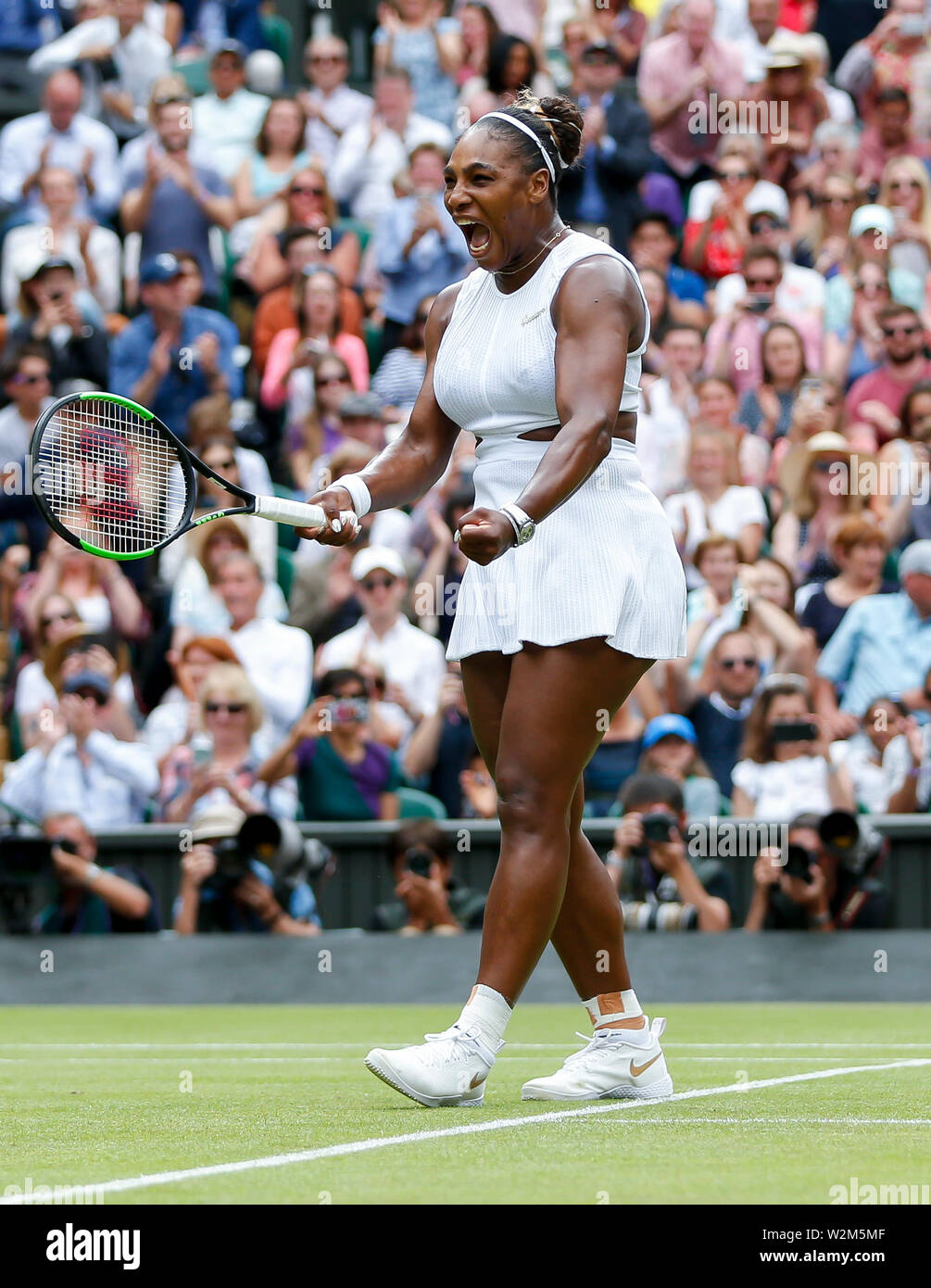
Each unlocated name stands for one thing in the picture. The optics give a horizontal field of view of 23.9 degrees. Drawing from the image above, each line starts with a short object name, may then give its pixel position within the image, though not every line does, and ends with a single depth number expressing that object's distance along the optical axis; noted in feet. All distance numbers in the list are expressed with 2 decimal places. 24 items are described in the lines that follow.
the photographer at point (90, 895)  31.86
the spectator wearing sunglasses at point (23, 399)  39.29
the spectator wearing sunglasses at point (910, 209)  40.65
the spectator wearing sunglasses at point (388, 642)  34.47
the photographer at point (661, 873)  29.91
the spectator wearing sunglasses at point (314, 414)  38.93
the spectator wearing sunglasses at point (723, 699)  32.91
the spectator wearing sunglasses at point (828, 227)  41.42
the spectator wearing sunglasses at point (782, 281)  40.01
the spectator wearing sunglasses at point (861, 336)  39.52
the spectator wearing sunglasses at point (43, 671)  34.91
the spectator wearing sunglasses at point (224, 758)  32.81
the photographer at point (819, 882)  30.09
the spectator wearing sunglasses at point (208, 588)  35.96
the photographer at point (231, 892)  31.12
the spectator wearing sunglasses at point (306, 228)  43.01
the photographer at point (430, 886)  30.96
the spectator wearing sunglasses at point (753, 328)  38.83
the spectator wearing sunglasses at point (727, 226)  42.06
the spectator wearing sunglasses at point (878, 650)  33.50
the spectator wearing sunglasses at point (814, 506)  35.83
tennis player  15.12
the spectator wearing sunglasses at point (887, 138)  43.65
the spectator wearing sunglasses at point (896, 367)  38.22
